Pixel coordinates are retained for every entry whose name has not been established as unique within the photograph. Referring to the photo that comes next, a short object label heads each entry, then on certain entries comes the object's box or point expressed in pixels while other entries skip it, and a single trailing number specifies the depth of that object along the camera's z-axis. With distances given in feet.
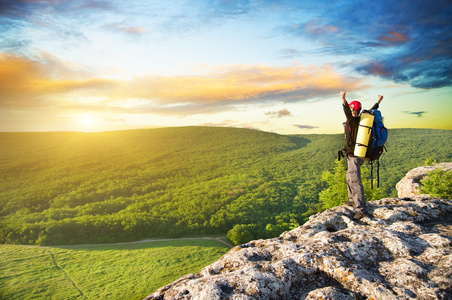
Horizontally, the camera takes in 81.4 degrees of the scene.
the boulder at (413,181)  40.59
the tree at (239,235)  164.76
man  23.99
